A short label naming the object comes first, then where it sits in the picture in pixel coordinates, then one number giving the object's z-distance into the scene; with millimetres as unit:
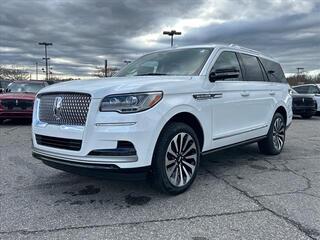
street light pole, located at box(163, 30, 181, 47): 19241
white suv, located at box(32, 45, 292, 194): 2770
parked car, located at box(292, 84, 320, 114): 13152
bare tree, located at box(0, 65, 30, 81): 51635
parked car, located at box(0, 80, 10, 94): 15473
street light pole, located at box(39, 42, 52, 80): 35659
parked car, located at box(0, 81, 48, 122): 8604
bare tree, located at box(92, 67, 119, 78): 48278
